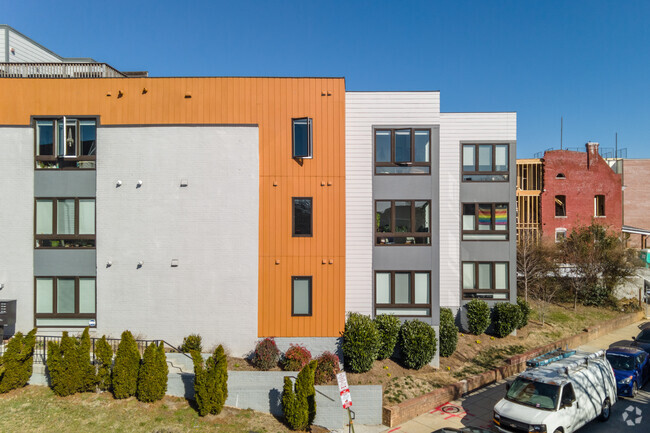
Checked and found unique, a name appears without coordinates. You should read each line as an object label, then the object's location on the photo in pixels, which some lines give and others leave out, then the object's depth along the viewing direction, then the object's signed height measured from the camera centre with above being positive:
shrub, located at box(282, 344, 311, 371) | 14.43 -4.99
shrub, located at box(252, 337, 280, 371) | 14.64 -4.93
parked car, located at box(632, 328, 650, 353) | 20.62 -6.38
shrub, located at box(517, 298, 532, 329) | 21.34 -4.85
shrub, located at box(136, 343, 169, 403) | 13.14 -5.11
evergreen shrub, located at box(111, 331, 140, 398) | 13.21 -4.89
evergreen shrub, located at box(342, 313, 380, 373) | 15.31 -4.77
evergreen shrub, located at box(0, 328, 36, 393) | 13.19 -4.71
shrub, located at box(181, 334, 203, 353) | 15.11 -4.64
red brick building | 33.66 +2.47
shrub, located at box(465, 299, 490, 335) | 20.09 -4.74
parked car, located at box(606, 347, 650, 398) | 15.45 -5.84
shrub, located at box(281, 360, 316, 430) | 12.59 -5.63
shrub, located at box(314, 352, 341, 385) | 14.10 -5.20
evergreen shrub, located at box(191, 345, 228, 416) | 12.84 -5.22
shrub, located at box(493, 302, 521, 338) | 20.48 -4.93
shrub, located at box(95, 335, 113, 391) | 13.45 -4.76
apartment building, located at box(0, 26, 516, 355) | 15.75 +0.42
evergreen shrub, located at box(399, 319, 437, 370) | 16.05 -4.88
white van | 11.59 -5.40
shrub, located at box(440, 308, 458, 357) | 17.69 -5.05
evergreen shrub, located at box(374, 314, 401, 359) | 16.12 -4.46
